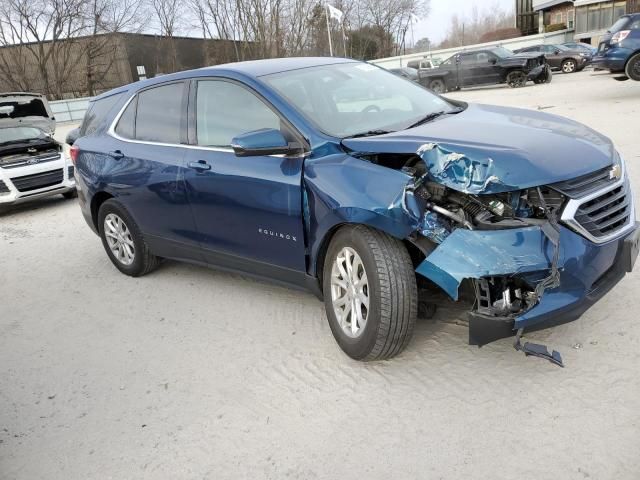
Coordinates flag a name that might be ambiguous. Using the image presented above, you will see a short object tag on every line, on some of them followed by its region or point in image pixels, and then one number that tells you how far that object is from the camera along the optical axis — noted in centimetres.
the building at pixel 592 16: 4225
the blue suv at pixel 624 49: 1195
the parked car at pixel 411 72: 1991
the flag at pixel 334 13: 3448
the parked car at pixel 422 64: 2710
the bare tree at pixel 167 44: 5228
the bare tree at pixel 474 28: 9450
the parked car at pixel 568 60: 2547
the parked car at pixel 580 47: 2737
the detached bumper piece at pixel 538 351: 270
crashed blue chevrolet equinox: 263
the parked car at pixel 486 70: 2072
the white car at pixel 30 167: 884
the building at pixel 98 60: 4525
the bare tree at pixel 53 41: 4344
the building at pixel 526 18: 6266
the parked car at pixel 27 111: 1090
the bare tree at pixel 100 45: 4534
